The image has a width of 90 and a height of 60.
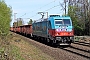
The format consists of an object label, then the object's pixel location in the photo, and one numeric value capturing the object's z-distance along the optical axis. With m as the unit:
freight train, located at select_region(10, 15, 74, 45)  23.81
